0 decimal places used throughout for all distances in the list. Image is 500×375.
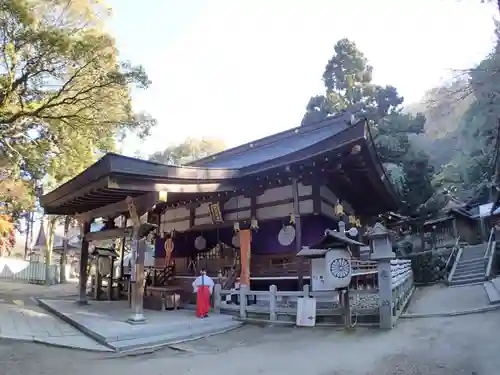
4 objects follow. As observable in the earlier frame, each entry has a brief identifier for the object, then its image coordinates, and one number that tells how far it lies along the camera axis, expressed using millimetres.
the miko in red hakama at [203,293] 9039
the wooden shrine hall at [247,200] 8570
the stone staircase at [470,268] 15236
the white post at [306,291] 8119
